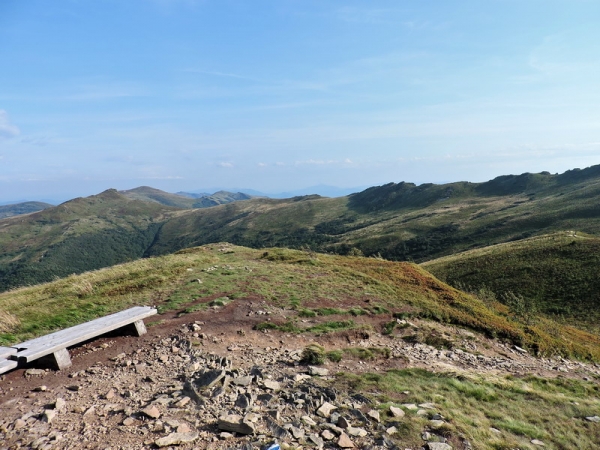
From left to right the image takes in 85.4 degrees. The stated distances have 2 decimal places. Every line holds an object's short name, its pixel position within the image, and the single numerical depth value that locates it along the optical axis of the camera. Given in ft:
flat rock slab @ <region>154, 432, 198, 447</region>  21.61
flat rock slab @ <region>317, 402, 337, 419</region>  27.07
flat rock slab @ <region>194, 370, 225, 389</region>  29.34
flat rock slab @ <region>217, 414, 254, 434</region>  23.43
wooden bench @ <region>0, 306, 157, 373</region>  30.39
